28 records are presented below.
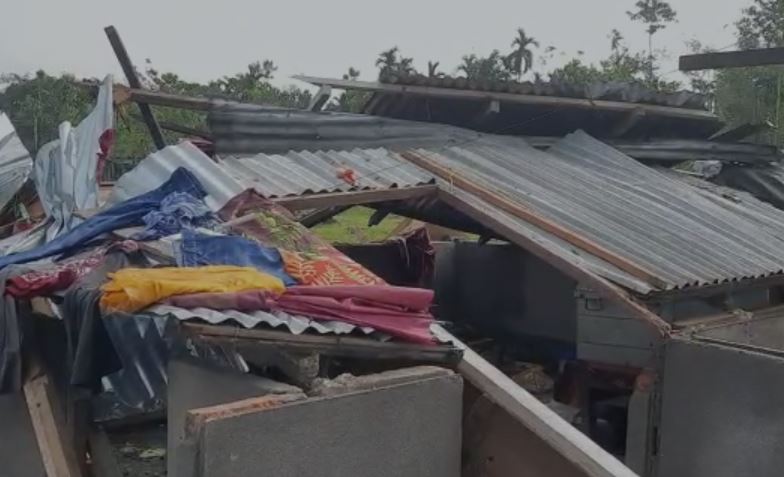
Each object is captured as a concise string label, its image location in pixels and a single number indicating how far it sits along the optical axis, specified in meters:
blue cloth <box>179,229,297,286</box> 4.05
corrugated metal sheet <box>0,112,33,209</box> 7.73
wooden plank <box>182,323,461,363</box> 3.30
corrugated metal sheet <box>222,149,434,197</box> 5.57
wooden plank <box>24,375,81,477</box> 4.92
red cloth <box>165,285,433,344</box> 3.57
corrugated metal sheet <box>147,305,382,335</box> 3.33
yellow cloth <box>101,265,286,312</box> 3.41
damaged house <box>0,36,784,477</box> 3.54
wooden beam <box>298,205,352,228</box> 7.87
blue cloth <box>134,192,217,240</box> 4.54
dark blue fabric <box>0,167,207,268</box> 4.72
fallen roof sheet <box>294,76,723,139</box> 7.56
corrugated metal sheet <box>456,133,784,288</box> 5.90
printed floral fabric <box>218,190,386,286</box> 4.07
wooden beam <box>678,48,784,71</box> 7.18
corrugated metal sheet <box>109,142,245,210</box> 5.16
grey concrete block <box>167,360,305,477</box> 3.50
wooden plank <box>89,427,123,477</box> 5.10
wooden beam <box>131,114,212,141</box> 7.08
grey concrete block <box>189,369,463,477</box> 3.17
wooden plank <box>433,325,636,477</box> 3.66
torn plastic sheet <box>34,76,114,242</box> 6.13
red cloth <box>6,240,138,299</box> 4.12
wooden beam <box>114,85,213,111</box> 6.48
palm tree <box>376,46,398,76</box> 38.16
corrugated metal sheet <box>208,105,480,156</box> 6.37
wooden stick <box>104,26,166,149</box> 6.59
